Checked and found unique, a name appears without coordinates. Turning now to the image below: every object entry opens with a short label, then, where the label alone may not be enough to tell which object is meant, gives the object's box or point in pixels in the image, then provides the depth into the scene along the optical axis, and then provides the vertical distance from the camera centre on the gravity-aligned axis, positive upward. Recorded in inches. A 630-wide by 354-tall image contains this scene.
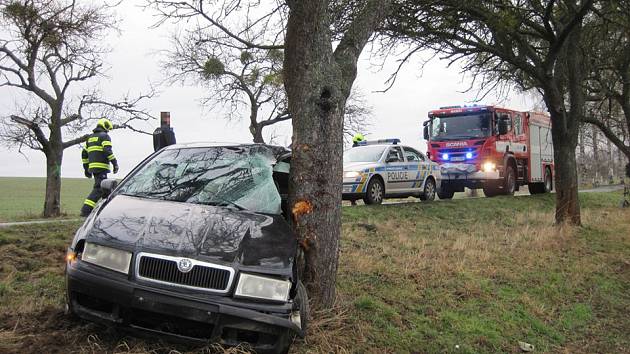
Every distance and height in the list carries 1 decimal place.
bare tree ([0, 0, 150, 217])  547.8 +149.4
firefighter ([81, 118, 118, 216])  413.4 +32.7
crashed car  144.4 -20.0
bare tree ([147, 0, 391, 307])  211.6 +24.1
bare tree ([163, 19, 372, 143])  1039.0 +232.7
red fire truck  697.6 +67.4
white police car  523.5 +26.4
